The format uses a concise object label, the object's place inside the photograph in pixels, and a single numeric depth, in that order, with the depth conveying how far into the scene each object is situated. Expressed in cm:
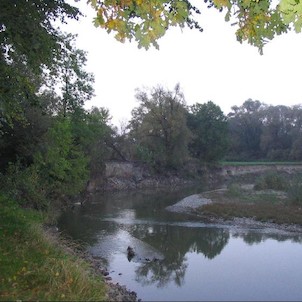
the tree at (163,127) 5712
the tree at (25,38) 1075
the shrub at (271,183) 3997
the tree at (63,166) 2293
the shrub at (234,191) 3605
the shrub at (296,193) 2878
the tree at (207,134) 6856
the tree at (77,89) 3388
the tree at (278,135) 8584
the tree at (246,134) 9200
